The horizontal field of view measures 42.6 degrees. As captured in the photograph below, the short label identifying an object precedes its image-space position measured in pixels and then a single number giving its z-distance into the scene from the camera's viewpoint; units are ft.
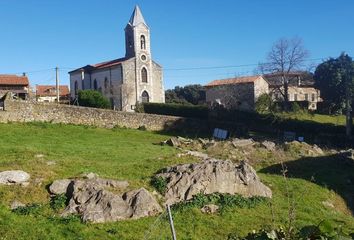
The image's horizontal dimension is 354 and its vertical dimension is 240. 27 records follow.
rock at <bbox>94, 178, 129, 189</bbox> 51.70
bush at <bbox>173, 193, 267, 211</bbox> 50.37
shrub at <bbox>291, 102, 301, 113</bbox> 152.25
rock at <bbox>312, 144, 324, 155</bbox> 88.67
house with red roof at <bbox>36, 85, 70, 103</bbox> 248.63
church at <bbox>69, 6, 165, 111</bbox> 211.20
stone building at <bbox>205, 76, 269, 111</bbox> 192.24
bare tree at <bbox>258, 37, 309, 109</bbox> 165.17
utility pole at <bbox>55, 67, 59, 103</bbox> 170.98
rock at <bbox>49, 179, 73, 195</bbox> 49.75
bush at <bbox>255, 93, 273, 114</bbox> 162.56
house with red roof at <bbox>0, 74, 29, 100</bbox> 189.37
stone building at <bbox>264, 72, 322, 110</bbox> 184.14
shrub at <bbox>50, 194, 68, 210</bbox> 46.98
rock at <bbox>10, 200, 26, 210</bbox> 46.24
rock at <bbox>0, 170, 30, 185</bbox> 51.40
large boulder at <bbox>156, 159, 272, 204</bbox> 53.26
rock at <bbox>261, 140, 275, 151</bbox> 85.44
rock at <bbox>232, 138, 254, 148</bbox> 87.39
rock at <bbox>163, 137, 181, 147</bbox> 93.30
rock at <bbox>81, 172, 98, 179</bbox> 53.62
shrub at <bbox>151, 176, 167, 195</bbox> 53.39
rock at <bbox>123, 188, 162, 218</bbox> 47.34
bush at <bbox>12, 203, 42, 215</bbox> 45.24
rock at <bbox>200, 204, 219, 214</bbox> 49.83
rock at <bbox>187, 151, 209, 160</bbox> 74.58
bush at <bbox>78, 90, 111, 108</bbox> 159.26
